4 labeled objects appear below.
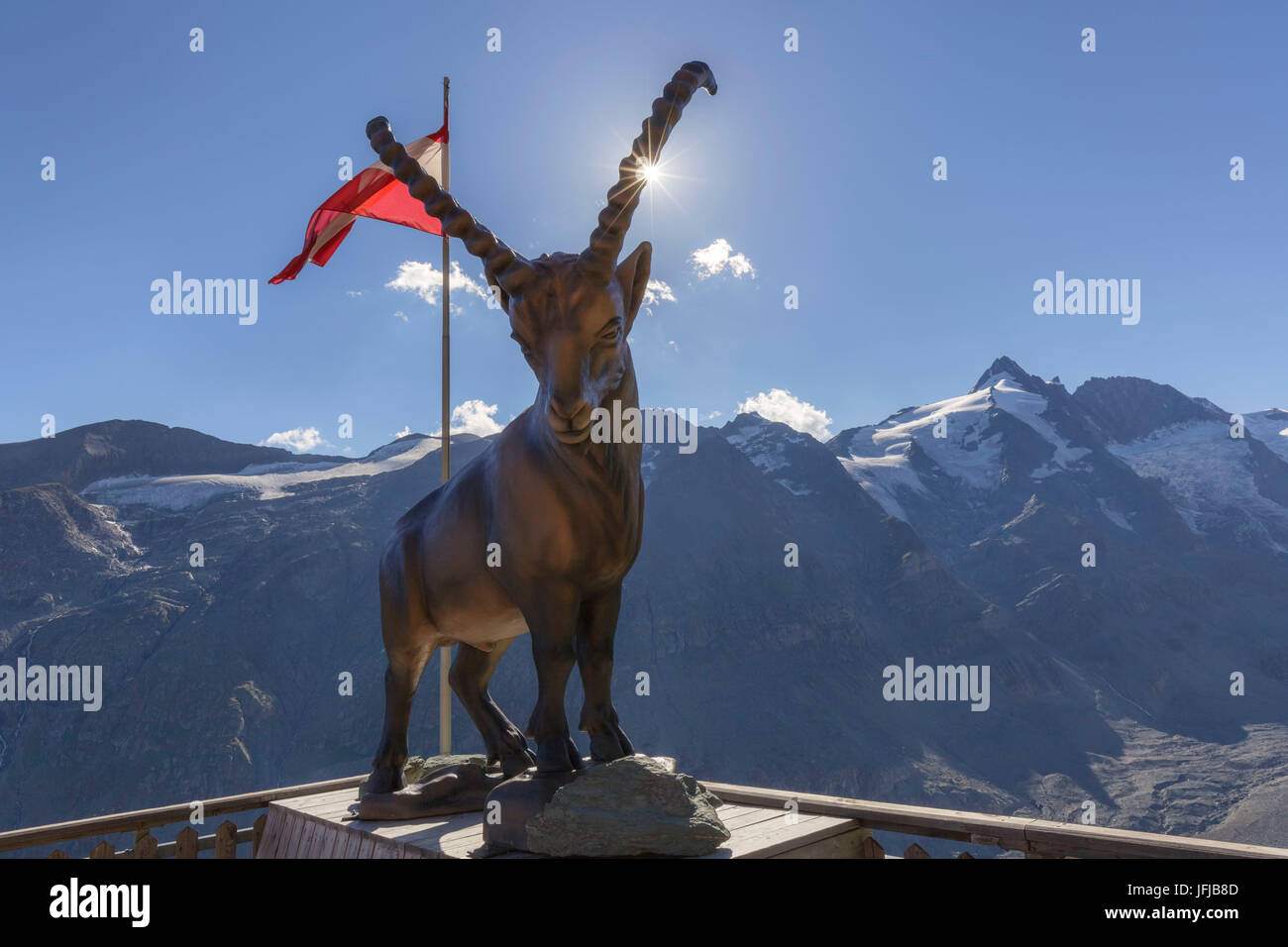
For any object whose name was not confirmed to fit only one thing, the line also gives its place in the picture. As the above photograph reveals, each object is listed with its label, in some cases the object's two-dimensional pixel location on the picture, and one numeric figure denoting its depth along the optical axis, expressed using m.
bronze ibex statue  3.89
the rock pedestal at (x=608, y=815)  3.71
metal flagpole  7.01
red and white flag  9.04
